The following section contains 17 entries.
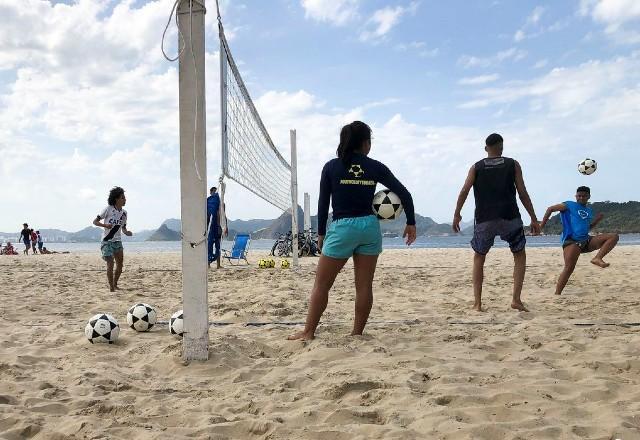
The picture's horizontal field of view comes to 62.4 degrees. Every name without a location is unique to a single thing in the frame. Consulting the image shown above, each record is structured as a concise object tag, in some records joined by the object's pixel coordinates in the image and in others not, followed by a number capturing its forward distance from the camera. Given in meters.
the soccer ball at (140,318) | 4.01
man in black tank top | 4.66
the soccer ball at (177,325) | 3.78
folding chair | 11.34
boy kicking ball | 5.47
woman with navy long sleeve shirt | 3.36
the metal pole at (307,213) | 16.72
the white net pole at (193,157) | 3.00
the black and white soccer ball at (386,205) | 3.55
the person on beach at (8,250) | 21.30
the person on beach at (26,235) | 21.19
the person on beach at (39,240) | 22.34
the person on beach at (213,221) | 8.88
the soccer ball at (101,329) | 3.58
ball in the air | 6.86
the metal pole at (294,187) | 9.54
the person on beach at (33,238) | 21.62
